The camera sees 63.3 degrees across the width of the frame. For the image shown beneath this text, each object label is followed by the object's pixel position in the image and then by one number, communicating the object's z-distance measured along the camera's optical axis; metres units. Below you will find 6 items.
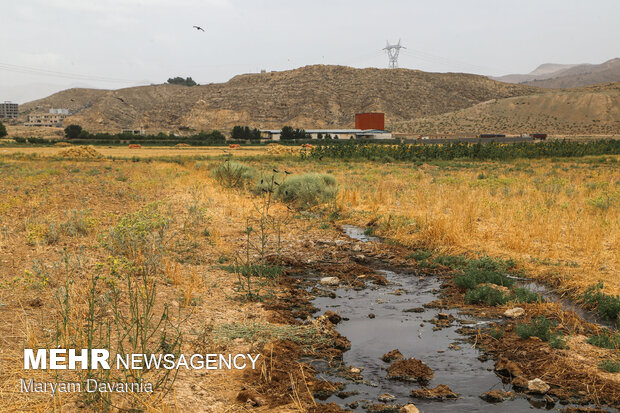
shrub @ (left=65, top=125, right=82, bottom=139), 105.03
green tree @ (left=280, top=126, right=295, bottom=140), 103.58
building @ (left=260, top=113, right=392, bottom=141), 108.50
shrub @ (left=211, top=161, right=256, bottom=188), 24.51
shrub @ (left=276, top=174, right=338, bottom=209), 19.72
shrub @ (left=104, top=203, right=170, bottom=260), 10.28
